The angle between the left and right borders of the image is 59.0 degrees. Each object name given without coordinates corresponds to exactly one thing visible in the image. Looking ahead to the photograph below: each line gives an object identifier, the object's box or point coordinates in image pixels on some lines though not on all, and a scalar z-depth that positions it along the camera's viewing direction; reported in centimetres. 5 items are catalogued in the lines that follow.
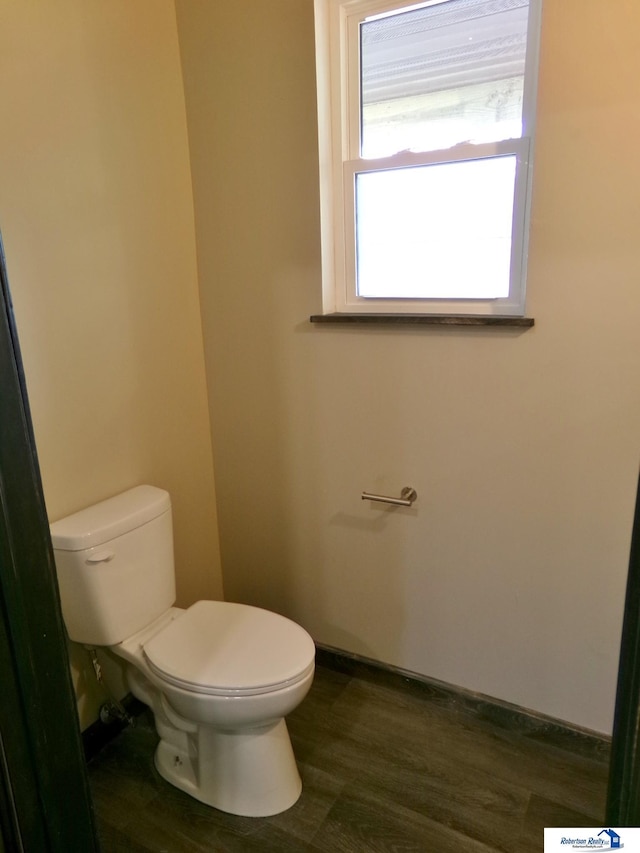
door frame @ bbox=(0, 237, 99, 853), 81
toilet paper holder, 180
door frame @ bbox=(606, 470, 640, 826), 76
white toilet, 143
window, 150
